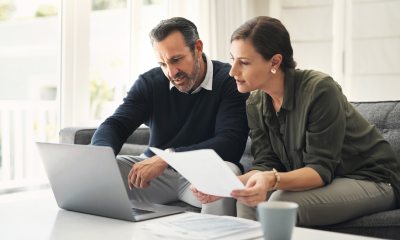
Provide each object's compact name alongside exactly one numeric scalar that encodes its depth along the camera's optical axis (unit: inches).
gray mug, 40.0
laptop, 55.2
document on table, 47.9
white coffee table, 49.0
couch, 65.4
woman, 65.9
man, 80.7
